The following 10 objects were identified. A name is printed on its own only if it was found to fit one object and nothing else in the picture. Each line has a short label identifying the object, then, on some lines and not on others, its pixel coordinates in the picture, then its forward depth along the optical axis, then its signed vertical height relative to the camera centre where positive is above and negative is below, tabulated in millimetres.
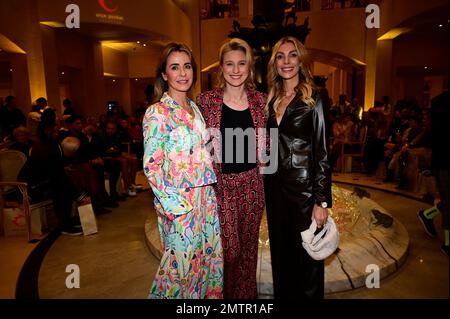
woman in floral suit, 1611 -371
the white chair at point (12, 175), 3473 -713
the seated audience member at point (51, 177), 3479 -716
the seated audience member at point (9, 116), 6125 -137
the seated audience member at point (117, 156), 4875 -730
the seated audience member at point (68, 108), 7492 -5
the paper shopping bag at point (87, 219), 3611 -1187
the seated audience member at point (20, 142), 4203 -417
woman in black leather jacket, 1721 -328
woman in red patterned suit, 1833 -216
